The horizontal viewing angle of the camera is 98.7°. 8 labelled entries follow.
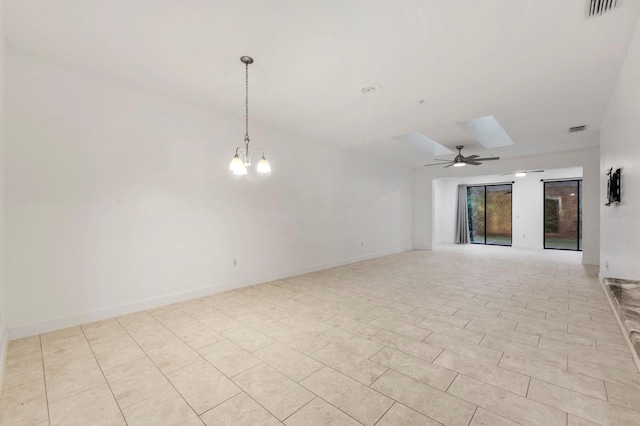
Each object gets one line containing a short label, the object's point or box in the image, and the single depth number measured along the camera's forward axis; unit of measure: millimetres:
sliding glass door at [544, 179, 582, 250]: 9617
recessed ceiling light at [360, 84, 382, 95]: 3523
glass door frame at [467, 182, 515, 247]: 10669
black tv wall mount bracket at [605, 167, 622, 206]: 3387
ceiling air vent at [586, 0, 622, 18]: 2137
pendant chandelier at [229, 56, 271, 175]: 2941
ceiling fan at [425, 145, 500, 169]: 6312
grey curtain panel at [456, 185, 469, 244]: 11391
